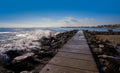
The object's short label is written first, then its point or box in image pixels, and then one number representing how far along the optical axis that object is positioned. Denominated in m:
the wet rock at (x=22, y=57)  1.97
